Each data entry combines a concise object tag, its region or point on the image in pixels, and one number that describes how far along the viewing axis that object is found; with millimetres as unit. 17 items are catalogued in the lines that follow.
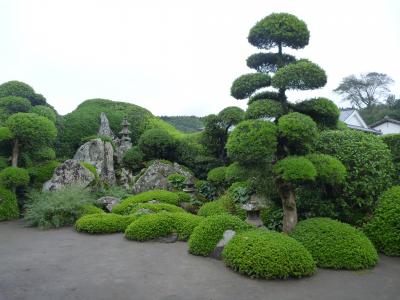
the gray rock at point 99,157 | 15234
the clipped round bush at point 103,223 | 9148
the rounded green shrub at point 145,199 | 10961
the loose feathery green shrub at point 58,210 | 10344
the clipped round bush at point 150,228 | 8172
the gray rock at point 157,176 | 13969
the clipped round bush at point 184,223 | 8148
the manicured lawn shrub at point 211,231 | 6816
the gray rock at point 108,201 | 11839
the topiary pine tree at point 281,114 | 6648
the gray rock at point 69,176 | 12750
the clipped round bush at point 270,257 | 5445
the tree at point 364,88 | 44812
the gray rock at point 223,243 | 6656
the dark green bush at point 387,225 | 6719
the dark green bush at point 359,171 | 7559
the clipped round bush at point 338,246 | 5945
